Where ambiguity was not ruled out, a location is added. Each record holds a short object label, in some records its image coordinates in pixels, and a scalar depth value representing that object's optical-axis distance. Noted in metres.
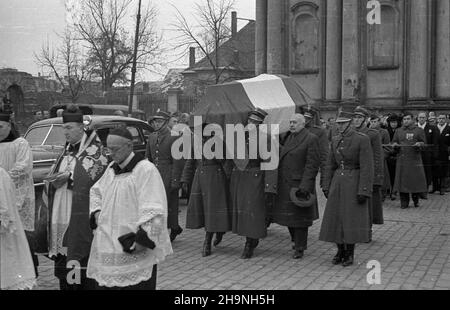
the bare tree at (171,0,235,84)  22.43
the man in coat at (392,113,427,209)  13.22
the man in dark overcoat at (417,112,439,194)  14.91
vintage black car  9.46
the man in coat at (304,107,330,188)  9.36
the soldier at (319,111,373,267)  7.77
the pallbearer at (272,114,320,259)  8.33
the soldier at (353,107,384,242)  9.36
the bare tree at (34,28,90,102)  16.84
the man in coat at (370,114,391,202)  13.69
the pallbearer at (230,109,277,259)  8.45
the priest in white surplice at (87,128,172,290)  4.65
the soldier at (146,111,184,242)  9.43
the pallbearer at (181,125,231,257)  8.74
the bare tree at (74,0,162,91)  15.34
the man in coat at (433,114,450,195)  15.52
